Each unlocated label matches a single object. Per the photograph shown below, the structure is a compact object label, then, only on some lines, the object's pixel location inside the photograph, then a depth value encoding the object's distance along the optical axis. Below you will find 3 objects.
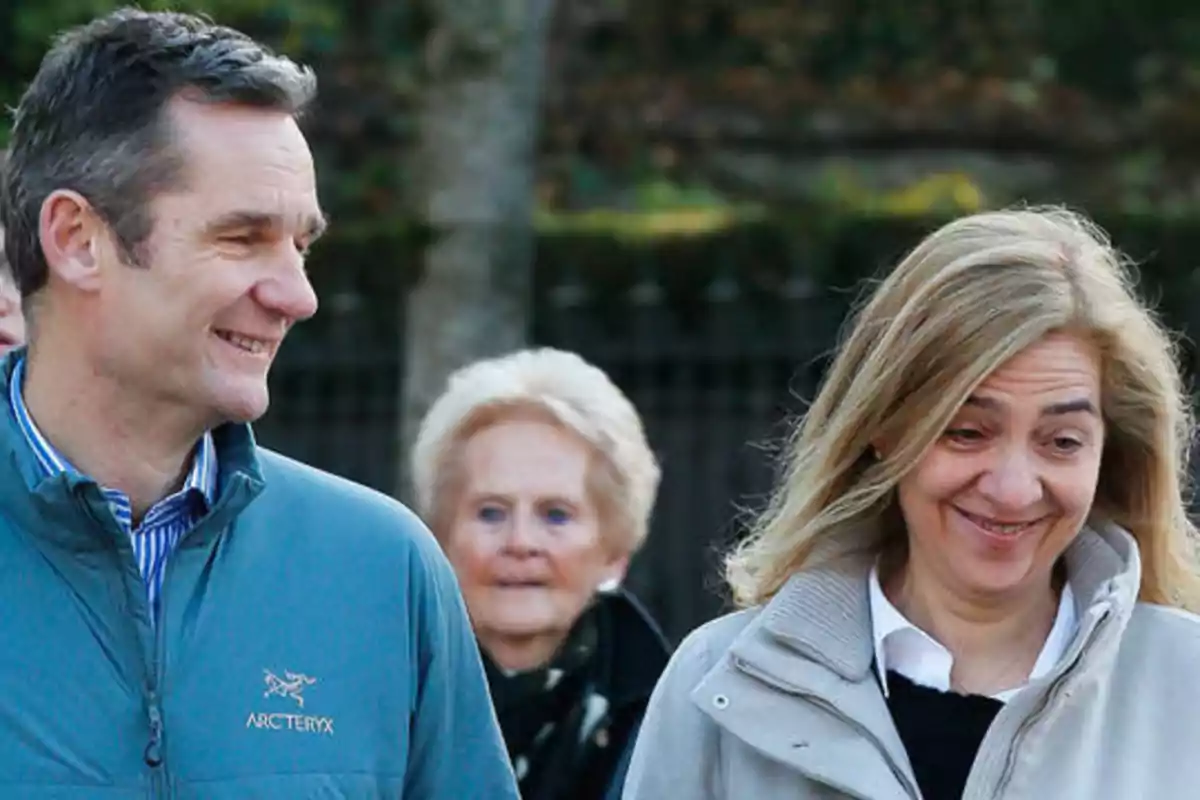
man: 6.31
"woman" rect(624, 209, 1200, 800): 7.22
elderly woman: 9.18
